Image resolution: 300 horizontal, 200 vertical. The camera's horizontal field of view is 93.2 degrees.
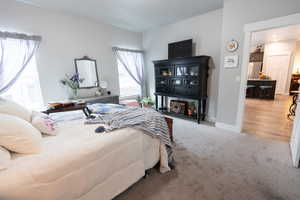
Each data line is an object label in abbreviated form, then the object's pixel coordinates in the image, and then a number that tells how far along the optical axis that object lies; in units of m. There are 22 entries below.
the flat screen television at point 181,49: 3.80
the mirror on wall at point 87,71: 3.71
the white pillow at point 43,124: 1.51
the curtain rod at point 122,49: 4.38
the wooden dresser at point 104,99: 3.65
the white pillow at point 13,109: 1.40
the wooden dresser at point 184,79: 3.46
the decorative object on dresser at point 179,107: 4.02
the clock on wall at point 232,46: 2.87
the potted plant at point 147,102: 4.81
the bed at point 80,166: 0.95
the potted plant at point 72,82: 3.45
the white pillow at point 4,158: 0.96
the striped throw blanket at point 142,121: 1.67
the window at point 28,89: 2.94
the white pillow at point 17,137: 1.10
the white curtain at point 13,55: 2.67
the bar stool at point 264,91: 6.51
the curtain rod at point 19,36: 2.64
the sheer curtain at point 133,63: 4.59
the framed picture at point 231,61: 2.89
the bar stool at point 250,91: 6.99
